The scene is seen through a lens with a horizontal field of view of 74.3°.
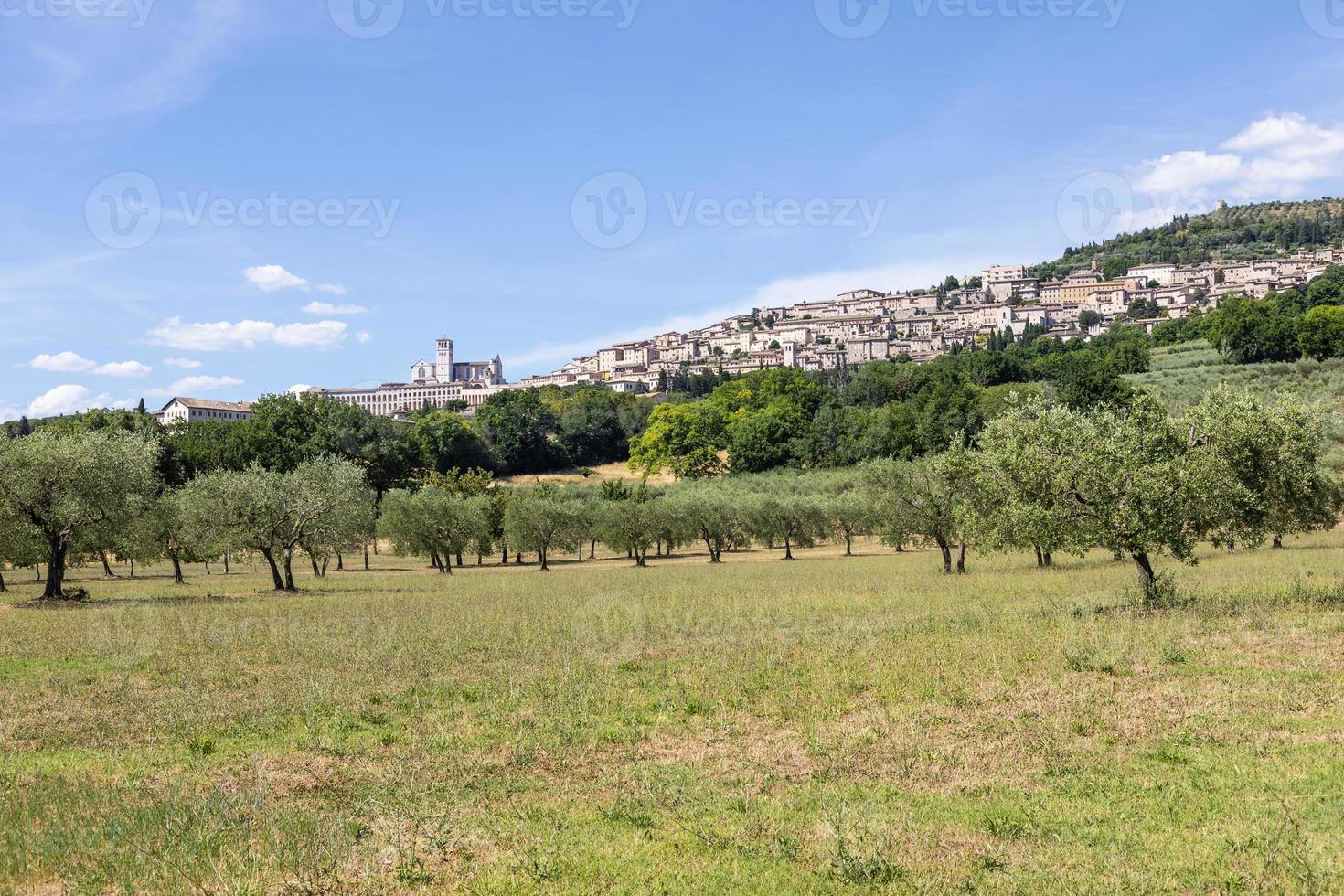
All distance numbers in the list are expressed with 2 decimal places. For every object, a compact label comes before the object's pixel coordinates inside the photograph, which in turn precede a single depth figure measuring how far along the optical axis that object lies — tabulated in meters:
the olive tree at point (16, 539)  41.22
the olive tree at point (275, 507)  50.56
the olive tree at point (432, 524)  79.75
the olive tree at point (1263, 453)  26.67
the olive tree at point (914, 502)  53.88
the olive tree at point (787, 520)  88.06
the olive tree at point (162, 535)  51.28
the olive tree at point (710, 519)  87.62
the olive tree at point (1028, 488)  26.39
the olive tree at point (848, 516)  83.94
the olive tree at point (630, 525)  86.06
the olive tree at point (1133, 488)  25.80
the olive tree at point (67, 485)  40.69
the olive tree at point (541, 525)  84.06
